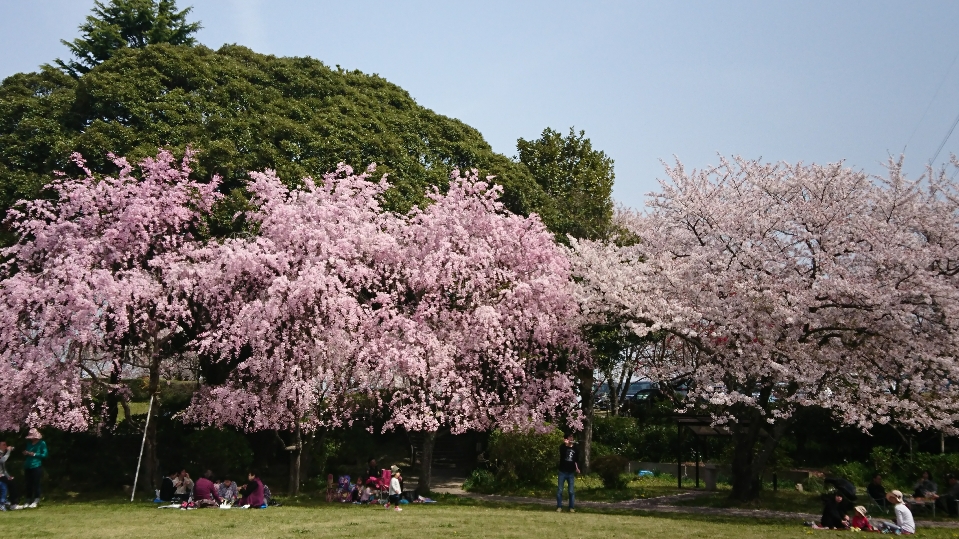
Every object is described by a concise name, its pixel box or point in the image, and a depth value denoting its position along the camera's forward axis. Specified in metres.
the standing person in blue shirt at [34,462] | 17.97
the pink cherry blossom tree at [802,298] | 18.05
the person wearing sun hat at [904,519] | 14.57
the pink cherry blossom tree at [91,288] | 20.88
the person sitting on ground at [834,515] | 15.11
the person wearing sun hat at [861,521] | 15.22
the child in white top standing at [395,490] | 18.75
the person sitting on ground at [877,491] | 17.98
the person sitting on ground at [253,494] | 18.30
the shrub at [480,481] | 24.75
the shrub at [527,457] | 24.70
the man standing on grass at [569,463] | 17.69
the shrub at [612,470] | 23.94
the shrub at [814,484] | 23.12
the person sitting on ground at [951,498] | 17.97
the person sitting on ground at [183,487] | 19.67
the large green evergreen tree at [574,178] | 32.08
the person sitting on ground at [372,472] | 20.51
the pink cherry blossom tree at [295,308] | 20.34
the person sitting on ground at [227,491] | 19.11
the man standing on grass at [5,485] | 17.69
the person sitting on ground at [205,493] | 18.61
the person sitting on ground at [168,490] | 19.77
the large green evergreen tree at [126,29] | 35.34
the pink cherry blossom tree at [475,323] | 21.20
